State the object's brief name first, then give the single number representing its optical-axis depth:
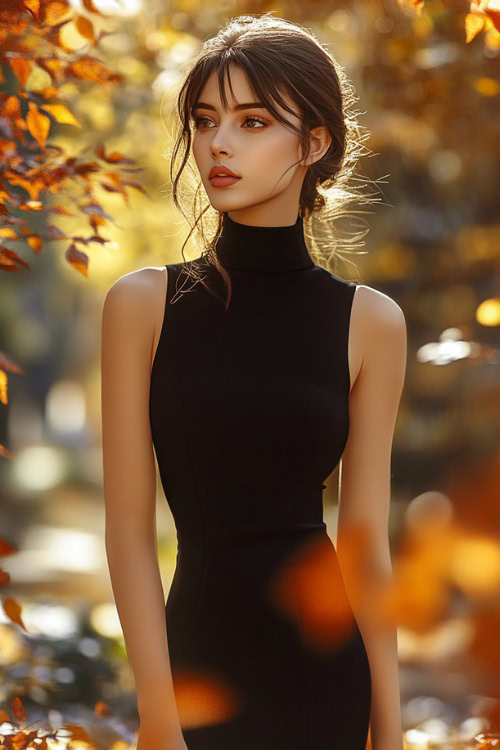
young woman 3.79
